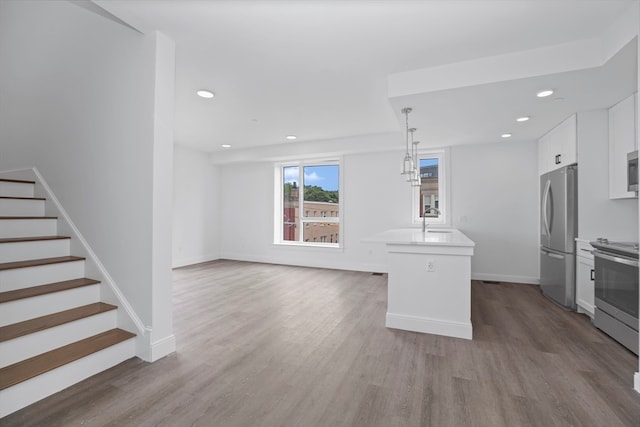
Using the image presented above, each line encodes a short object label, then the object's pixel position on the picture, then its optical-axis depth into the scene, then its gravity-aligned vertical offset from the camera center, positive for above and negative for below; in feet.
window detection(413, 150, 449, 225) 17.28 +1.53
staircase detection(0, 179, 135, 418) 5.71 -2.46
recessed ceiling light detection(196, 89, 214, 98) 10.89 +4.57
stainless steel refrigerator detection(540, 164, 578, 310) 11.27 -0.72
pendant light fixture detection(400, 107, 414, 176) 10.77 +3.85
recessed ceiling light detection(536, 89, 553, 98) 9.09 +3.89
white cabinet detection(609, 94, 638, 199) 9.34 +2.53
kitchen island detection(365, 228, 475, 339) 8.97 -2.23
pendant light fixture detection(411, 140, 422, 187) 15.85 +3.64
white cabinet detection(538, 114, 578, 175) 11.42 +3.04
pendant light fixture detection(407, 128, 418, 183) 11.65 +3.19
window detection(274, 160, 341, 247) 20.66 +0.84
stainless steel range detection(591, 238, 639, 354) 7.96 -2.18
